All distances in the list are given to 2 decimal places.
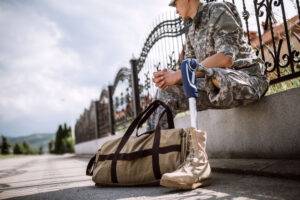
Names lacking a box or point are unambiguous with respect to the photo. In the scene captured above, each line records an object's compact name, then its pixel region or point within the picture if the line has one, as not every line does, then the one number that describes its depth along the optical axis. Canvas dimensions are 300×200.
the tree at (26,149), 114.66
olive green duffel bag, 2.46
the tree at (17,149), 108.07
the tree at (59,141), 86.81
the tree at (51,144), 113.21
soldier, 2.33
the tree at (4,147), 94.19
